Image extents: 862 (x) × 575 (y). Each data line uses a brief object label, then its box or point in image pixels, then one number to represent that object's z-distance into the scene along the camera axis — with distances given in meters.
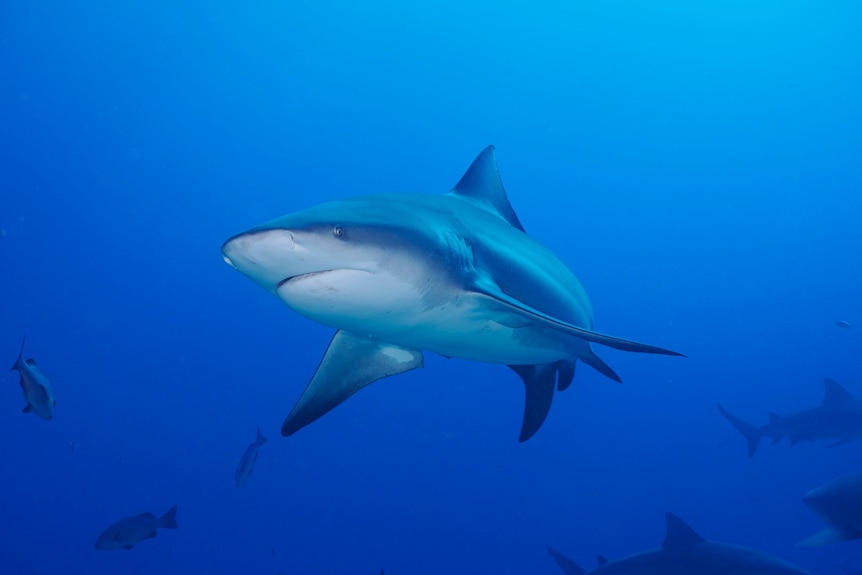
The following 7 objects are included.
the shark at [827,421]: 11.85
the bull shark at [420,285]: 2.43
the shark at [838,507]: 6.42
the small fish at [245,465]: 7.66
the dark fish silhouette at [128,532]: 7.08
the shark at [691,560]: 6.03
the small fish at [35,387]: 4.96
